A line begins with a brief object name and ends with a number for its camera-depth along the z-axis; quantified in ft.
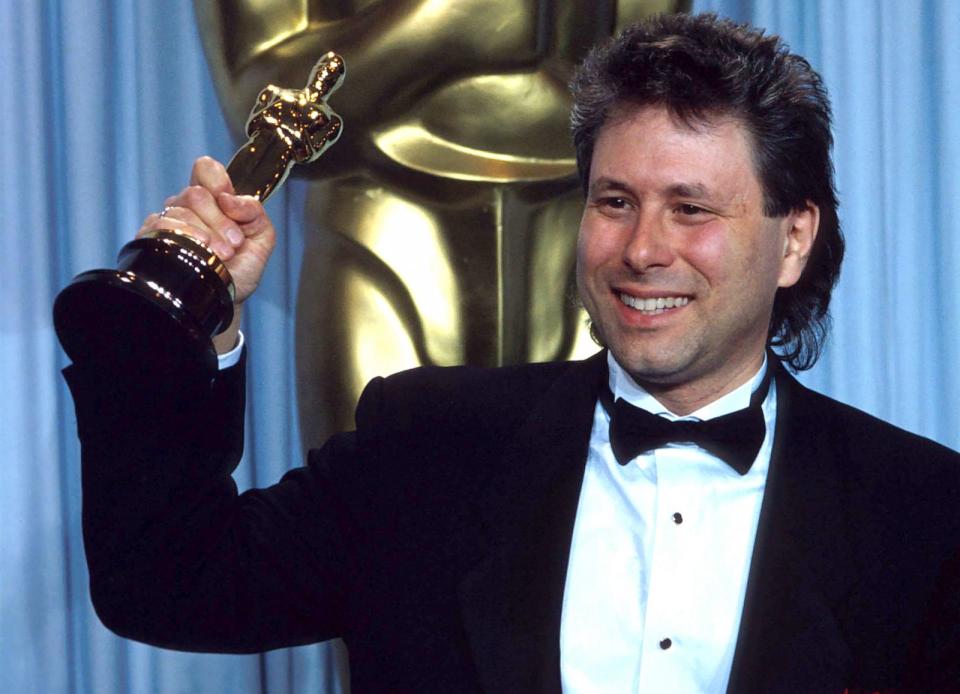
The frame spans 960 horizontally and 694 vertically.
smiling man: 8.60
